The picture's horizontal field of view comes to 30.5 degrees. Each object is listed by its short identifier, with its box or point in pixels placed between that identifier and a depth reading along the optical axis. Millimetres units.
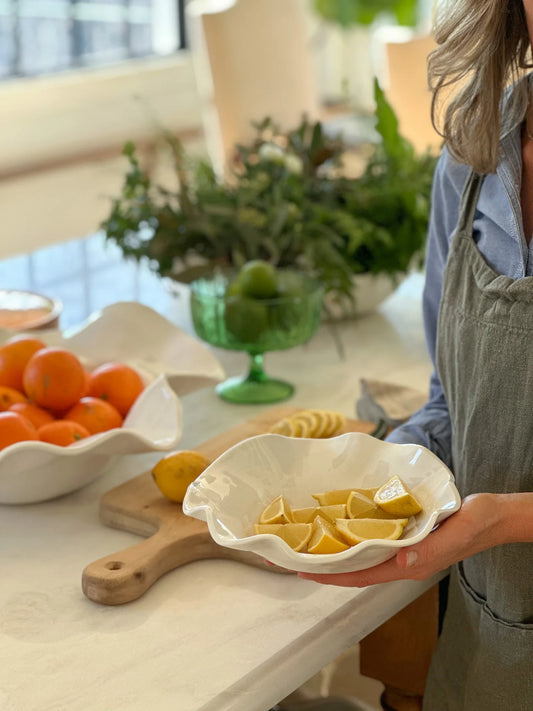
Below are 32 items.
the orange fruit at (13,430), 1021
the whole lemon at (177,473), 1039
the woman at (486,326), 948
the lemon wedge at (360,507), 853
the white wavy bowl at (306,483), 783
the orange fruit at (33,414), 1099
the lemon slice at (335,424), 1184
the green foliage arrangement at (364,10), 5145
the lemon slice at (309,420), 1169
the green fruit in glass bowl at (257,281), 1385
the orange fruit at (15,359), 1169
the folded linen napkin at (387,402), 1257
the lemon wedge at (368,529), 808
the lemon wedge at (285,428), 1156
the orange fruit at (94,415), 1111
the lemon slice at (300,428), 1158
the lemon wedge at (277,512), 844
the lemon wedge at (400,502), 839
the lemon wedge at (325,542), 797
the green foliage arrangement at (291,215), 1598
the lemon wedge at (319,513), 863
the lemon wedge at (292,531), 812
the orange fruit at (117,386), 1172
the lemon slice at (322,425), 1177
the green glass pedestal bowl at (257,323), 1377
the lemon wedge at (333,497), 895
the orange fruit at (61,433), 1050
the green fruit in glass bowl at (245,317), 1371
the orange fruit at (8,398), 1123
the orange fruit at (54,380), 1114
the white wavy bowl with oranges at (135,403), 1022
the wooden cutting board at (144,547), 918
